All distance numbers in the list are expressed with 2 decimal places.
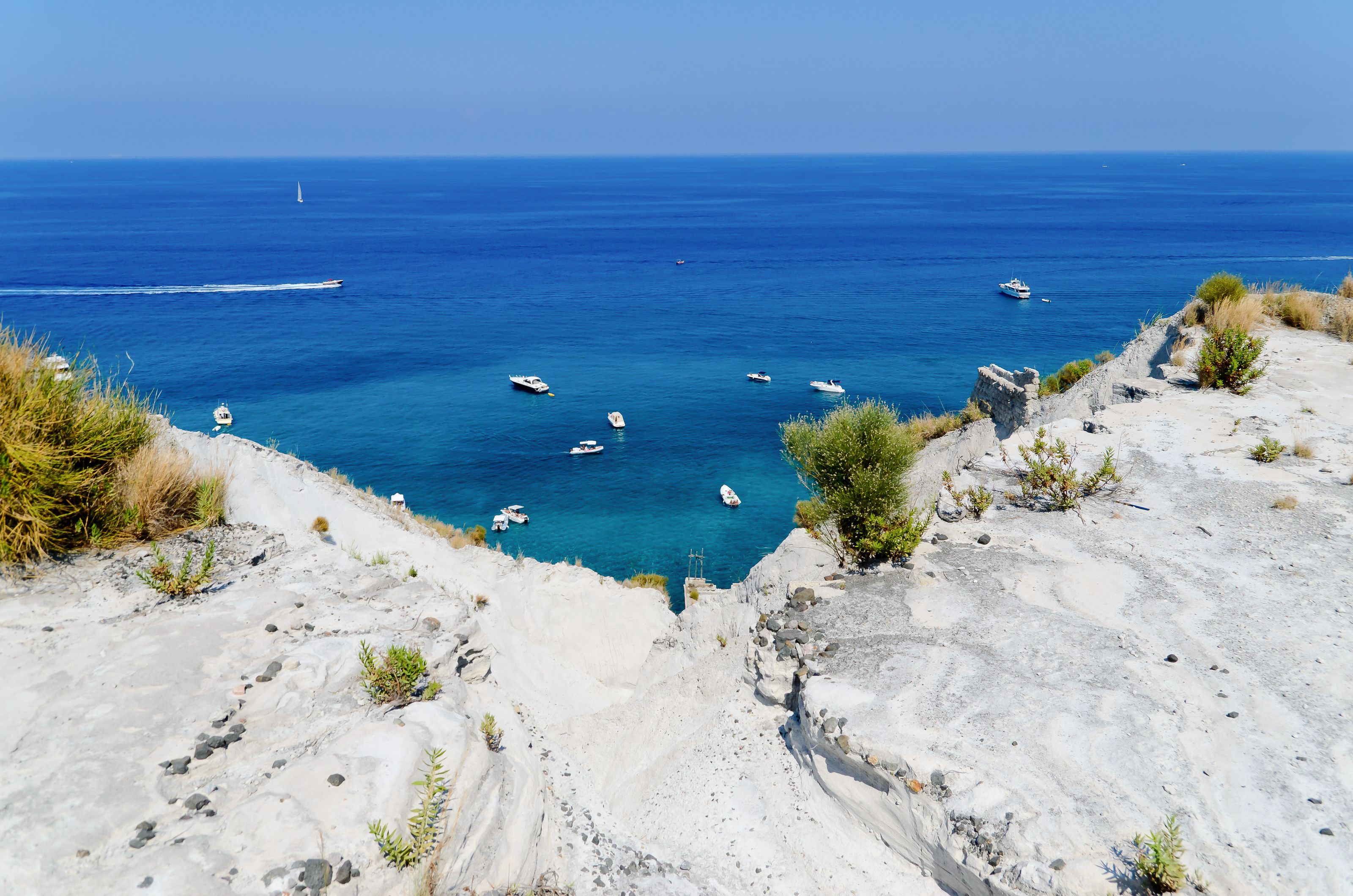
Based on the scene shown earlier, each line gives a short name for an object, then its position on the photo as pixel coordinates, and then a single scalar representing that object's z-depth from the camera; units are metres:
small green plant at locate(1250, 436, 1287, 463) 17.27
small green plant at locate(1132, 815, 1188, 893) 7.50
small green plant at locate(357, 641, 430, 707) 10.18
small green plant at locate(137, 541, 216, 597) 11.45
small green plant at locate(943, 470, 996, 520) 16.31
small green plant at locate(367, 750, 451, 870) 7.83
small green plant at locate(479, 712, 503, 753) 10.22
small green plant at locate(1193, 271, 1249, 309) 26.84
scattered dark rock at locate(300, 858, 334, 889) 7.34
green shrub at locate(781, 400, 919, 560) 14.88
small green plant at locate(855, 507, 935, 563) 14.49
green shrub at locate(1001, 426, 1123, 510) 16.36
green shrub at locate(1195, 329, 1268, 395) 21.45
